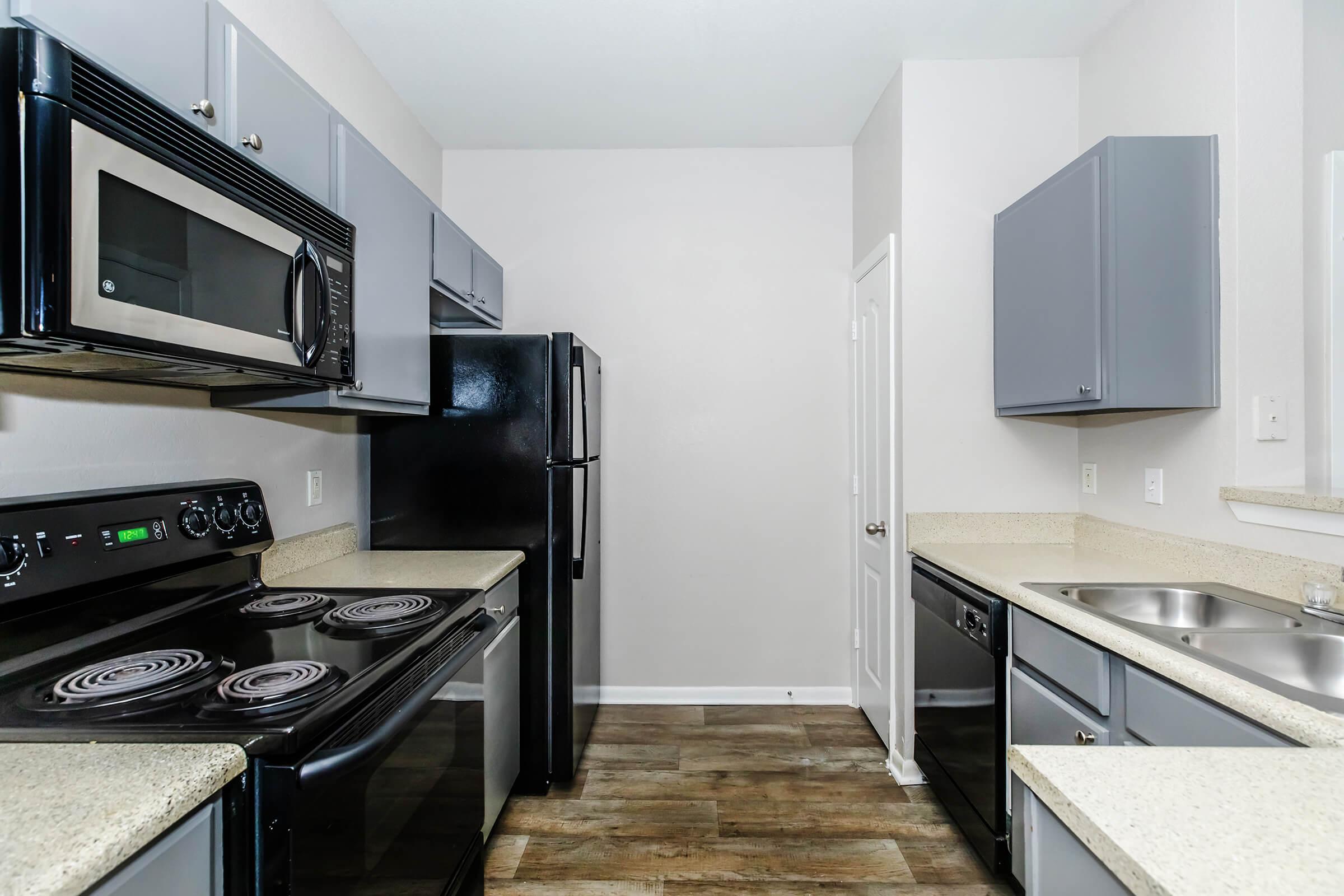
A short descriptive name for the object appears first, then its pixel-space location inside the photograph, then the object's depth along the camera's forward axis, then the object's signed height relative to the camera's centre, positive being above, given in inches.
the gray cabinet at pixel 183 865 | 28.3 -19.6
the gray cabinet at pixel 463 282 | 91.4 +26.9
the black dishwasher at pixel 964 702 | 69.1 -30.1
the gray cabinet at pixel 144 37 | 37.4 +26.5
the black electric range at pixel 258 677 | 36.3 -15.2
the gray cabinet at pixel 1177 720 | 40.8 -18.5
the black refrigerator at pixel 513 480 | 91.8 -4.1
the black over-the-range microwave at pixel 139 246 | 32.9 +13.1
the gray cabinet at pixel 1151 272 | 71.2 +20.0
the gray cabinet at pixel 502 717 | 76.6 -33.6
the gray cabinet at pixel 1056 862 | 27.2 -18.5
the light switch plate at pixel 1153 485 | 79.6 -4.2
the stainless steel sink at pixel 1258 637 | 47.9 -15.1
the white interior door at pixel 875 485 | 102.2 -5.7
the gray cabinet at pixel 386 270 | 67.1 +20.9
